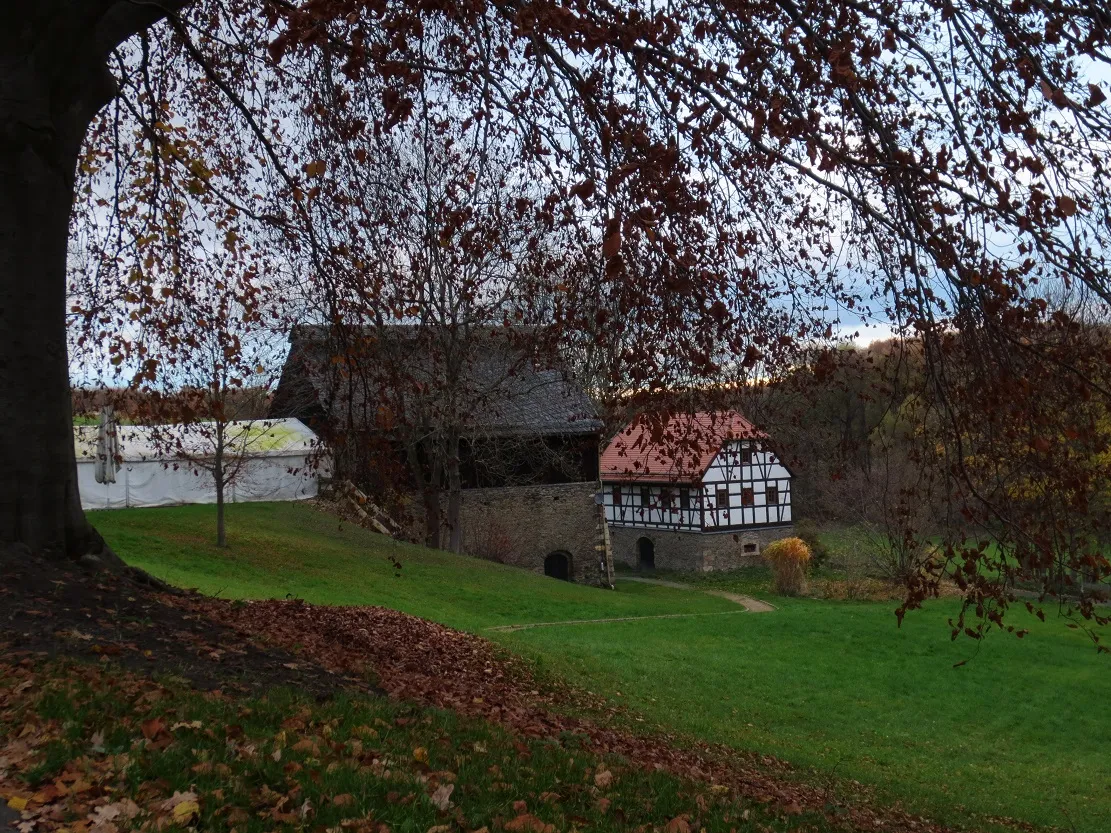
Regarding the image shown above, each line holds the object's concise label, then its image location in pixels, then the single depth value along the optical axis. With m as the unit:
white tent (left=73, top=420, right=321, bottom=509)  28.11
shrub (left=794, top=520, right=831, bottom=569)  38.44
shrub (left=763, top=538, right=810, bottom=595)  33.75
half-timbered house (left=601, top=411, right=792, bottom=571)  40.91
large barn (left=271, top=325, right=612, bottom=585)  25.67
